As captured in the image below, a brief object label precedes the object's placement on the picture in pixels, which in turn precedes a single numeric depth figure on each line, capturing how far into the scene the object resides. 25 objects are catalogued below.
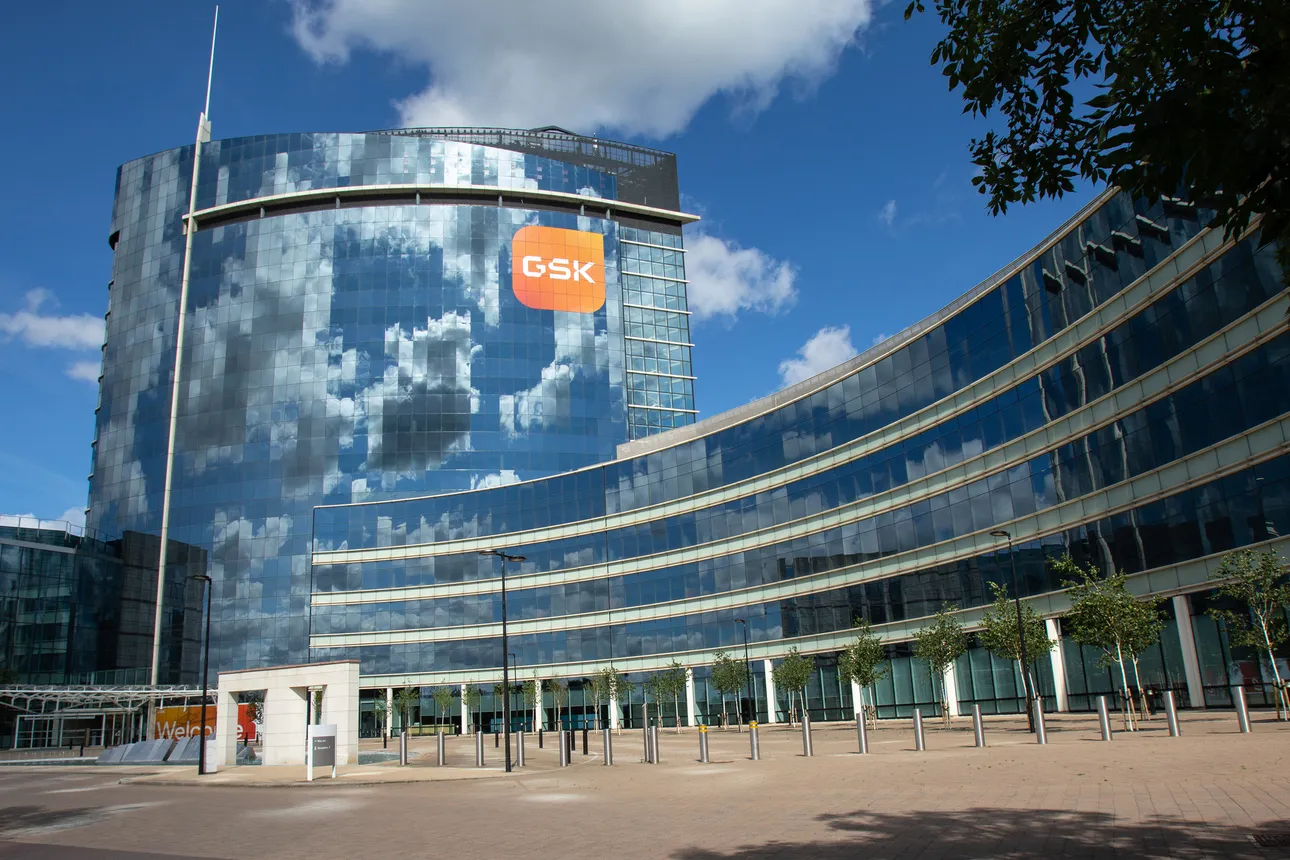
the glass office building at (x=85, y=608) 86.88
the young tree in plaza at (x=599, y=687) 79.44
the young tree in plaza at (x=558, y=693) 84.56
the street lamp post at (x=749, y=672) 68.81
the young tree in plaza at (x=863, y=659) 53.66
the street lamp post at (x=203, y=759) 35.89
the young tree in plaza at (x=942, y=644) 46.97
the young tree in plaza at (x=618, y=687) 79.19
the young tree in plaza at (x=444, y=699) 88.84
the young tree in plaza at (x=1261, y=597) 32.19
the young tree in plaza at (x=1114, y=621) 36.12
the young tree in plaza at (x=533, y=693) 87.12
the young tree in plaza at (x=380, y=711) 92.75
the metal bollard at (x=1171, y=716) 28.17
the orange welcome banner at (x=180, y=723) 61.16
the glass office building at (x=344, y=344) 100.25
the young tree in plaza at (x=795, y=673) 62.91
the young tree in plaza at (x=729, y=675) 68.44
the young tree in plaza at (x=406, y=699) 88.00
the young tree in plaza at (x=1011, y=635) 41.72
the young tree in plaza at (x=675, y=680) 74.88
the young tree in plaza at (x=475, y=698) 90.56
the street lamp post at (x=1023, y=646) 36.88
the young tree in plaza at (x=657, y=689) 74.94
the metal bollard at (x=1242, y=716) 26.61
